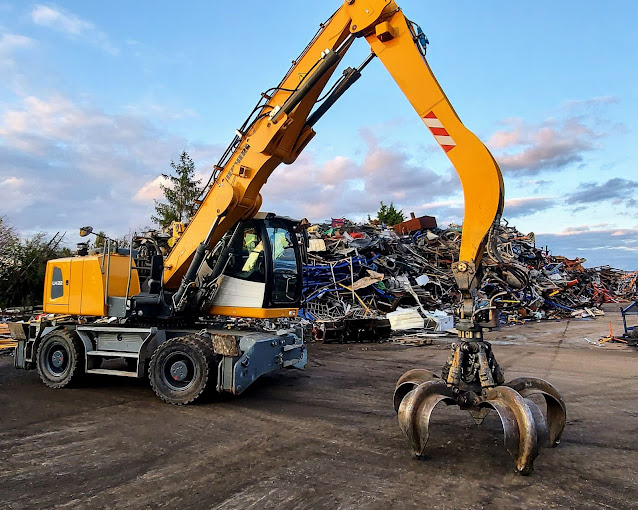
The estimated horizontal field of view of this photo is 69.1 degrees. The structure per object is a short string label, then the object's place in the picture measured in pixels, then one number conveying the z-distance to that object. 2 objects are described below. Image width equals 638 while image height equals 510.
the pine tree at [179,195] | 34.12
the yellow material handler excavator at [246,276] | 5.01
